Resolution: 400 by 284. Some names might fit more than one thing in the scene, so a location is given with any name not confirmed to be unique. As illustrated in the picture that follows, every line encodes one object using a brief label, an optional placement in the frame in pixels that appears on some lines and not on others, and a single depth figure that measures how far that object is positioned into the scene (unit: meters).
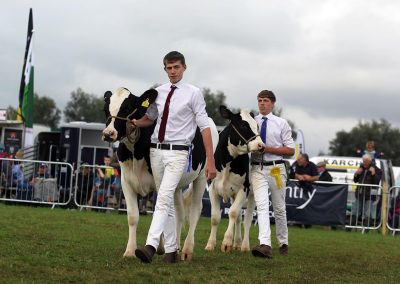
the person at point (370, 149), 21.17
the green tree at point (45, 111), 111.81
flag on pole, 30.36
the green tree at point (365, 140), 104.00
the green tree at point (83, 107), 114.00
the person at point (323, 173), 20.98
